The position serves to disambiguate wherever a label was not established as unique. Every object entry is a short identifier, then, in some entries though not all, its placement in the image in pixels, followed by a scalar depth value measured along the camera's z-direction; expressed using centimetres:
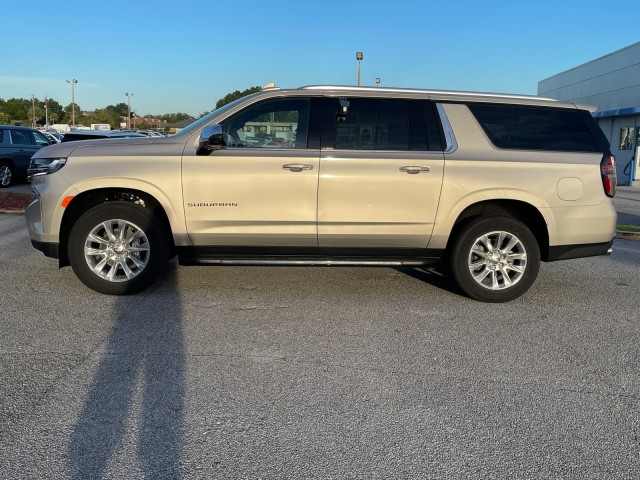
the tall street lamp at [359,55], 2674
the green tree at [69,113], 11508
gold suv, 517
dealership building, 2466
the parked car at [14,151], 1520
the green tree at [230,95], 3926
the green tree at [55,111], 11361
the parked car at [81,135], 1219
